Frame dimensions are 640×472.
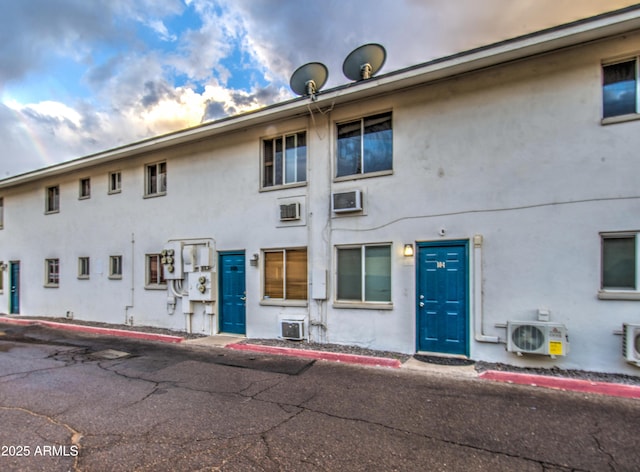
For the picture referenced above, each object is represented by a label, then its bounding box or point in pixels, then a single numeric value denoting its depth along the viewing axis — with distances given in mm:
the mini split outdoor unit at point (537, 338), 5867
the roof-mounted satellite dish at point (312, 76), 8703
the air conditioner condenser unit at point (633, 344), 5461
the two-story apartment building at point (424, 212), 5910
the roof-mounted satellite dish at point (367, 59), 8102
